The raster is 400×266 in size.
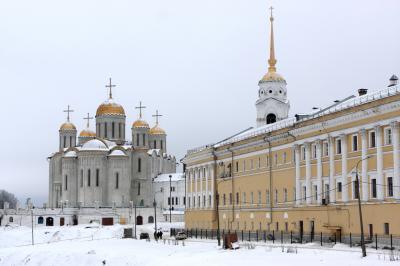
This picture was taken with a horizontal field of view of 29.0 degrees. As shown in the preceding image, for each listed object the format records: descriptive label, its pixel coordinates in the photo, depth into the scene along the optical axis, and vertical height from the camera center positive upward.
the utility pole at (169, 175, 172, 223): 145.85 +3.24
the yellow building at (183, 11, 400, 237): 55.31 +3.35
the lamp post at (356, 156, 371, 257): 44.58 -2.33
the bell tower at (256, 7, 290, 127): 106.00 +15.56
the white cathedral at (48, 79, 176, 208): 138.50 +9.10
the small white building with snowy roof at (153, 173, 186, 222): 153.50 +3.95
